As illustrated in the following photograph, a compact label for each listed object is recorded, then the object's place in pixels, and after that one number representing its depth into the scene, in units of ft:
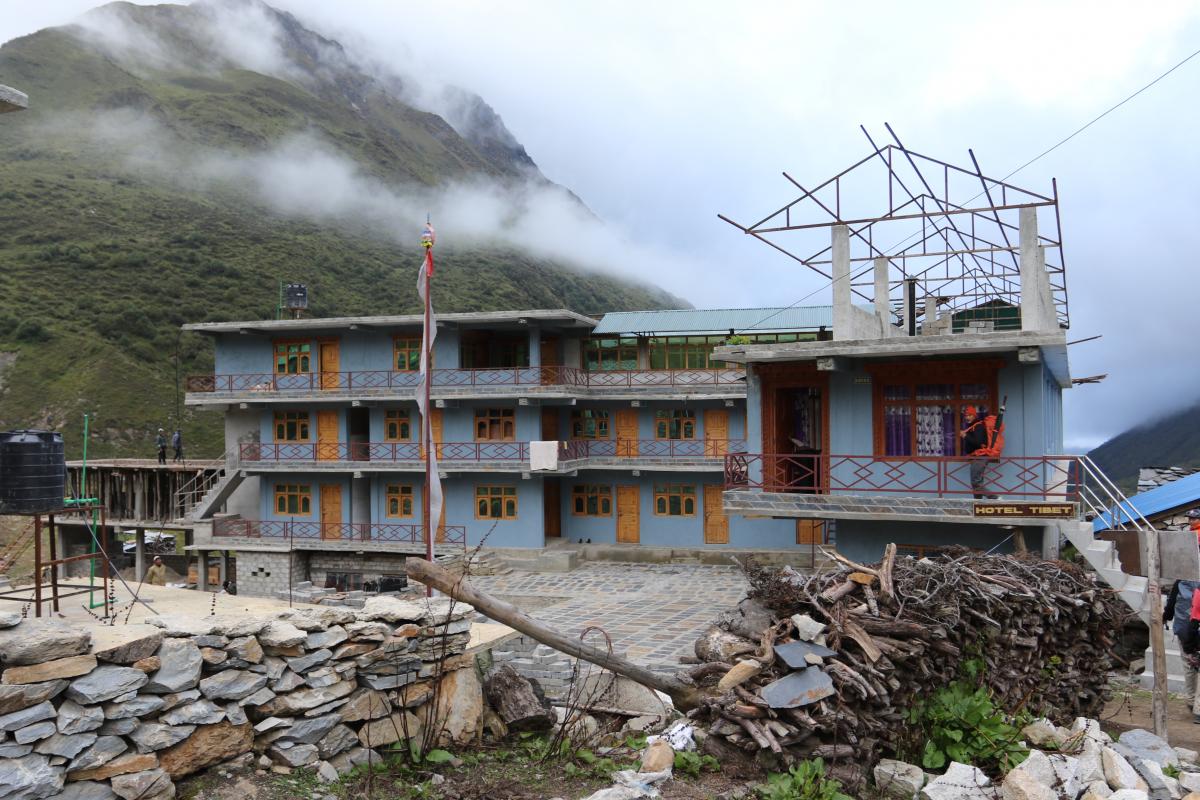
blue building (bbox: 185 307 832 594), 93.35
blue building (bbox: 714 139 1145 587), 49.65
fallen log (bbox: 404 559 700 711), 30.09
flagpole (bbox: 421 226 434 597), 41.50
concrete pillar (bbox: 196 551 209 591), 101.71
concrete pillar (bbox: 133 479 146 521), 108.06
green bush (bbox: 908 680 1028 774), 28.17
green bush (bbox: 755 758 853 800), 23.89
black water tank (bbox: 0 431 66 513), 34.50
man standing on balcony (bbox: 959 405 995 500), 50.93
